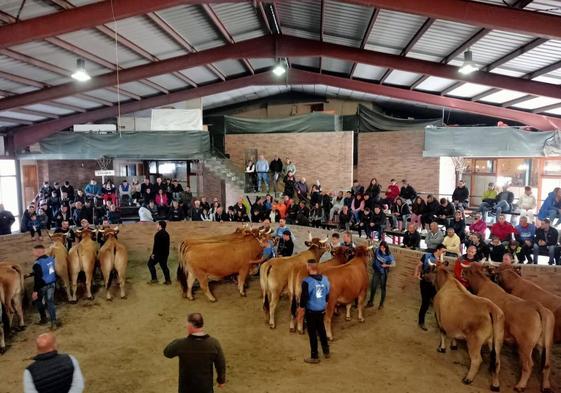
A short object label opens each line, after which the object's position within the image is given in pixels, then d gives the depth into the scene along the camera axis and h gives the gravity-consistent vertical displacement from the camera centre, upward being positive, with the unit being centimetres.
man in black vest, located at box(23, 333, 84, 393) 386 -198
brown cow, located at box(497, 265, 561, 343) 673 -224
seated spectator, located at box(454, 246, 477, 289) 815 -191
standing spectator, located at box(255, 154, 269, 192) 1747 -2
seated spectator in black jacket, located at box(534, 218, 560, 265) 986 -170
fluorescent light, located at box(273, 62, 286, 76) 1326 +336
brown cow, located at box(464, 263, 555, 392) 622 -253
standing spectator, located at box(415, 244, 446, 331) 823 -228
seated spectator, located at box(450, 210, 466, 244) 1070 -148
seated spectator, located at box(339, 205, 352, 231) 1245 -147
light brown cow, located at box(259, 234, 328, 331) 855 -234
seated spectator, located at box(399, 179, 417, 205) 1376 -76
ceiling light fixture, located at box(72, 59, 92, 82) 1064 +255
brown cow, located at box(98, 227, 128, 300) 1006 -231
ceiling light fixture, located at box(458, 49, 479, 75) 1045 +278
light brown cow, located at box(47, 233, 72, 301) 975 -223
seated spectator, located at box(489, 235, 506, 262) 920 -182
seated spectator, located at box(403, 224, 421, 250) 1014 -170
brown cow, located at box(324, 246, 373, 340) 805 -236
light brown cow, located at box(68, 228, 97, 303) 985 -227
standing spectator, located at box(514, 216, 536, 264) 968 -165
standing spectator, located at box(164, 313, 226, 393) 421 -196
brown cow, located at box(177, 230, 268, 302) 990 -229
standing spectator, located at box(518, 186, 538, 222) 1286 -96
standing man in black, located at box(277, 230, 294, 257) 1068 -201
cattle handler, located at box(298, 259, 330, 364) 650 -210
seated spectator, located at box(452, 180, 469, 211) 1340 -78
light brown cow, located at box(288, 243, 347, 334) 819 -244
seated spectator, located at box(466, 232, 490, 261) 923 -177
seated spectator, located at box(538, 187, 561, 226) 1153 -103
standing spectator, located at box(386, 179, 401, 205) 1391 -74
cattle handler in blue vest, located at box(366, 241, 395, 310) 912 -224
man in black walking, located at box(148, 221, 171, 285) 1041 -210
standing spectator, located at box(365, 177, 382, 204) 1334 -65
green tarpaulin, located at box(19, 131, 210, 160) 1730 +110
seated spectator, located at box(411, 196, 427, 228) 1222 -117
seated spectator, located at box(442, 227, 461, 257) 948 -173
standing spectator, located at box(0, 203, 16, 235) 1298 -167
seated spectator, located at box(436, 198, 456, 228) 1182 -122
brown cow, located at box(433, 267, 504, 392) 633 -251
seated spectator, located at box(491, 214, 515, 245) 1010 -149
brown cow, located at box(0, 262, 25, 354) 805 -250
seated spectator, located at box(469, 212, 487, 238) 1084 -152
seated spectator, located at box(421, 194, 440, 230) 1205 -115
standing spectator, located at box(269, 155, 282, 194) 1769 +1
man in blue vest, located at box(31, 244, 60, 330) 809 -227
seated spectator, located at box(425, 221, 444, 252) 985 -164
